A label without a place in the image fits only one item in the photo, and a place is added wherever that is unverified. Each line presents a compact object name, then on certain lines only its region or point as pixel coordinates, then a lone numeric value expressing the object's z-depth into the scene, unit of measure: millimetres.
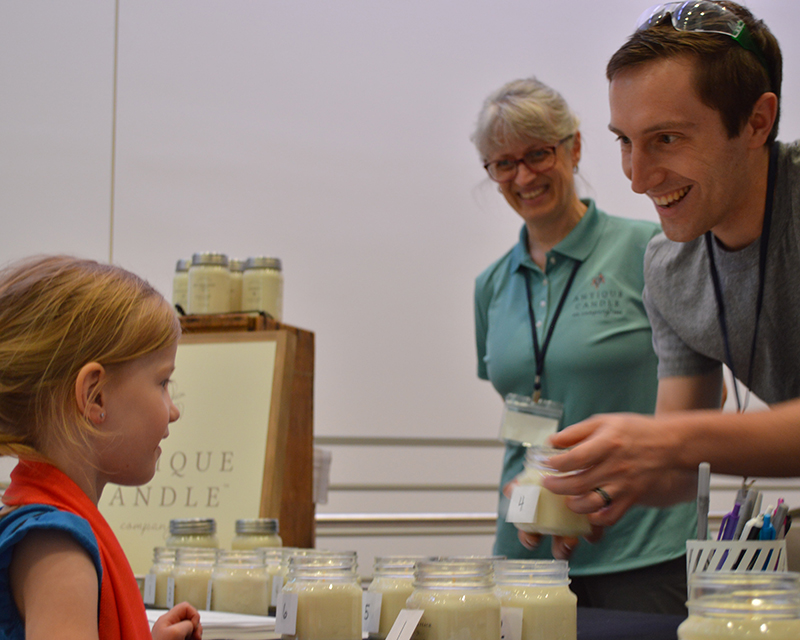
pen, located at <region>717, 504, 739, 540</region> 1024
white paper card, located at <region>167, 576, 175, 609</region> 1511
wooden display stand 2061
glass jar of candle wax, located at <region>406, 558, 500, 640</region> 906
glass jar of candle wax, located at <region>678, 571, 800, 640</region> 648
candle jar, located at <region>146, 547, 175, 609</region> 1548
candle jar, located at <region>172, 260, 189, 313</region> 2365
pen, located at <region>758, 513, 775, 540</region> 971
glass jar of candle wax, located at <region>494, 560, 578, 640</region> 970
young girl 876
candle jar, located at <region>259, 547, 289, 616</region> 1409
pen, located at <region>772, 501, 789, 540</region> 980
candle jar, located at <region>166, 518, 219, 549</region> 1759
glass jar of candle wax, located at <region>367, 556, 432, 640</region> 1124
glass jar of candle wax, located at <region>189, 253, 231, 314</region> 2260
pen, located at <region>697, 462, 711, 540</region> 1009
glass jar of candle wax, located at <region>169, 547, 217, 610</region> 1505
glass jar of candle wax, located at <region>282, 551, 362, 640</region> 1063
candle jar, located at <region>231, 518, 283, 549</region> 1746
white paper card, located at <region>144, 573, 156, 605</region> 1558
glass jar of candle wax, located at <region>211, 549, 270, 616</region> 1432
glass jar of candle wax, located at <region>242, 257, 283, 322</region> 2270
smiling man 1203
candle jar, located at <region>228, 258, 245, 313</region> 2325
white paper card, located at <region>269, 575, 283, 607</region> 1405
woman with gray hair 1882
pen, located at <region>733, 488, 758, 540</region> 1012
